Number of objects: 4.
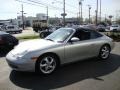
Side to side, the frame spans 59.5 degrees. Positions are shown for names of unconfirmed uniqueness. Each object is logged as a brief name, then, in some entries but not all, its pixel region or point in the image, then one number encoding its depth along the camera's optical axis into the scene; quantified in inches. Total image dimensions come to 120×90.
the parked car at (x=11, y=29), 837.6
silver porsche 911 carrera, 121.9
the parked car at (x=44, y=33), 453.9
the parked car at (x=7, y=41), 224.9
